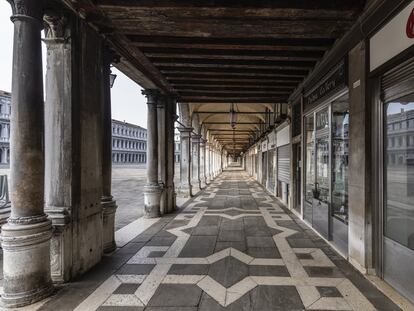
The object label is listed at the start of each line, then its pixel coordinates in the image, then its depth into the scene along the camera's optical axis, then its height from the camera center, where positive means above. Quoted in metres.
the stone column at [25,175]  3.08 -0.21
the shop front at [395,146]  3.13 +0.14
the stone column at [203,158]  19.68 -0.06
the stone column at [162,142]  8.64 +0.49
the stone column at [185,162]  12.70 -0.24
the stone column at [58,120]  3.79 +0.53
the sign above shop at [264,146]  16.74 +0.72
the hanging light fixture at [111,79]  5.14 +1.51
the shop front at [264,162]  16.77 -0.34
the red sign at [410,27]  2.90 +1.42
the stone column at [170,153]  8.92 +0.15
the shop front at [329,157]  4.89 +0.00
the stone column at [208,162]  22.07 -0.47
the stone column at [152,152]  8.01 +0.16
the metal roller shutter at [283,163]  9.92 -0.26
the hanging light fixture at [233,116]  10.25 +1.59
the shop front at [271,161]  13.21 -0.22
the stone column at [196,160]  16.50 -0.18
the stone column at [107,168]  4.89 -0.20
